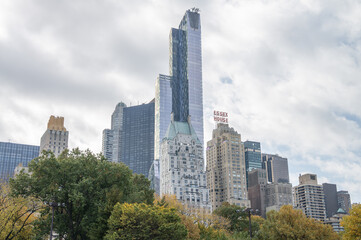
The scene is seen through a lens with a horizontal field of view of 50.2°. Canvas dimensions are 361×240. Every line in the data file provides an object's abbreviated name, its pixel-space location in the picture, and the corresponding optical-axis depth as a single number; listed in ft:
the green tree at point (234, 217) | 346.13
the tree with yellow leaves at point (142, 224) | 157.79
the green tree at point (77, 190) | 172.96
